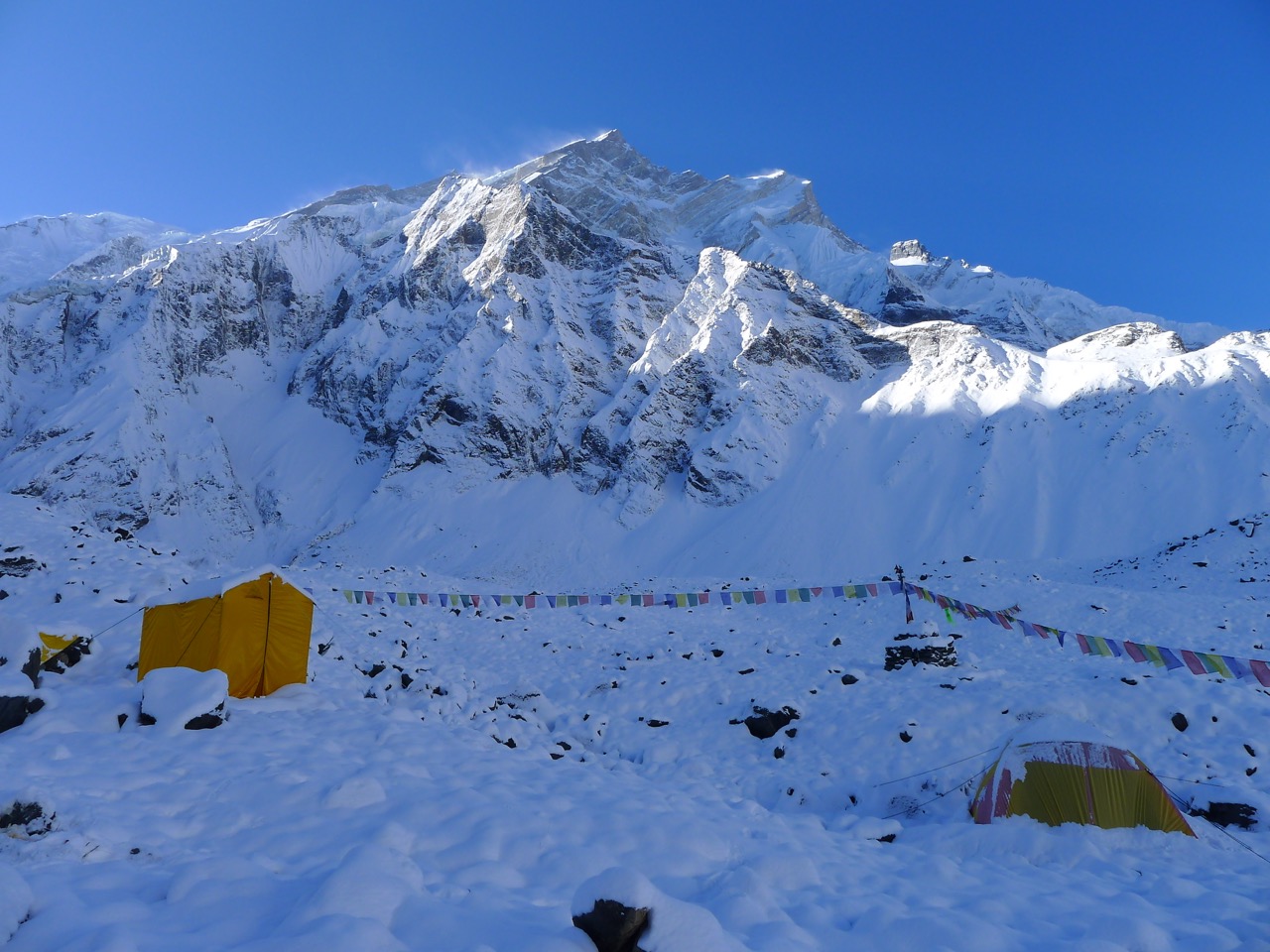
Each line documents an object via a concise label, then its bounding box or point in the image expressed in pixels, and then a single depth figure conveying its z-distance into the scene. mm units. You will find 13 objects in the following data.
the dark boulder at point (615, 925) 3574
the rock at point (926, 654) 14455
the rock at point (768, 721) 11539
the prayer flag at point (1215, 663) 10103
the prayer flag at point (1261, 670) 9766
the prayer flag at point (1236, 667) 10119
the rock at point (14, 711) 7355
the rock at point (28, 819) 4680
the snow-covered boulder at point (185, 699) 8078
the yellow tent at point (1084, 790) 7555
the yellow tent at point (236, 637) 10211
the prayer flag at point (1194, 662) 10781
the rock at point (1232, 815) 7946
